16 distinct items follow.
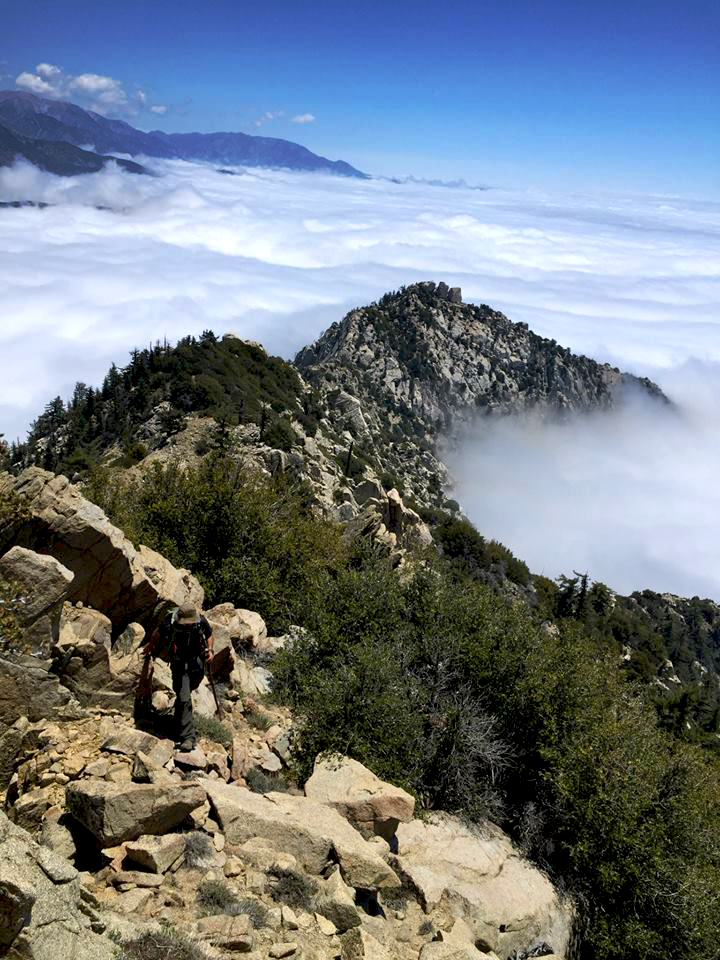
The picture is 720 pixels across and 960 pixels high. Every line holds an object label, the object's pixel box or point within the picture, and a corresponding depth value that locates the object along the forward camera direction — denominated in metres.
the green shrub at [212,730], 10.83
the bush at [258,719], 12.52
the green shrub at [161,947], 5.45
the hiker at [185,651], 9.77
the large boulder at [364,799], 9.83
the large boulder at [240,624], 15.71
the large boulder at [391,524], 33.81
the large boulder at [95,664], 9.61
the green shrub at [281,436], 57.12
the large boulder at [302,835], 8.10
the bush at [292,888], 7.34
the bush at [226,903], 6.67
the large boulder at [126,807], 6.94
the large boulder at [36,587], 8.91
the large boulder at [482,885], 9.56
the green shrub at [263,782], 10.03
